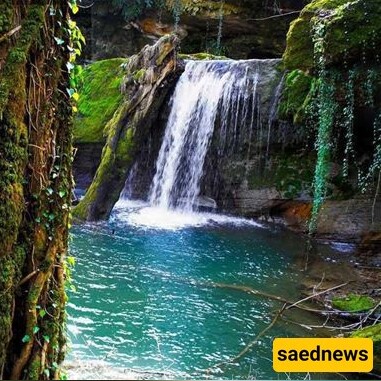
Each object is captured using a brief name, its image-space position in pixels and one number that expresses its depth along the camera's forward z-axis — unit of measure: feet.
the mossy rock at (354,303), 17.98
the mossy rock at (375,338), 13.82
